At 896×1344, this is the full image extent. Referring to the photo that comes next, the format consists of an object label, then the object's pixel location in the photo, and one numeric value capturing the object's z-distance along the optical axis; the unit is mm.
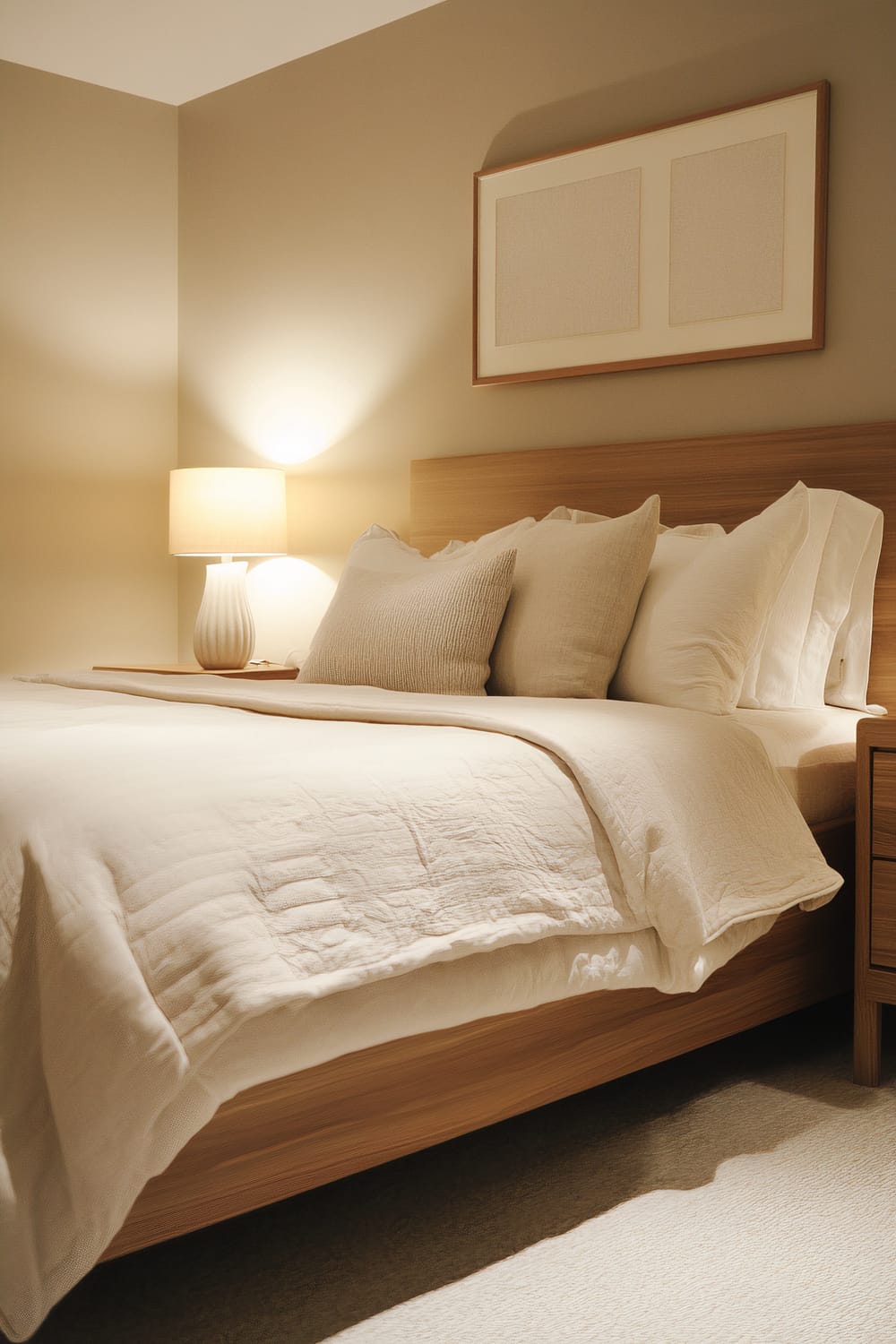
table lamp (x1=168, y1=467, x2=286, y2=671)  3914
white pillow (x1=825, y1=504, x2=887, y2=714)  2742
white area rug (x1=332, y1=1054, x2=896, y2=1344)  1499
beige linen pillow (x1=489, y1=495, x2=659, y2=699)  2535
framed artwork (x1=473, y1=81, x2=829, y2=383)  2928
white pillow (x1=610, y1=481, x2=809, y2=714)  2412
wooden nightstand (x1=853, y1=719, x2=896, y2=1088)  2230
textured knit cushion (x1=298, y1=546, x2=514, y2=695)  2639
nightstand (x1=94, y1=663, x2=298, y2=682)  3703
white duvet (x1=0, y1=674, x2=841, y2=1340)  1272
